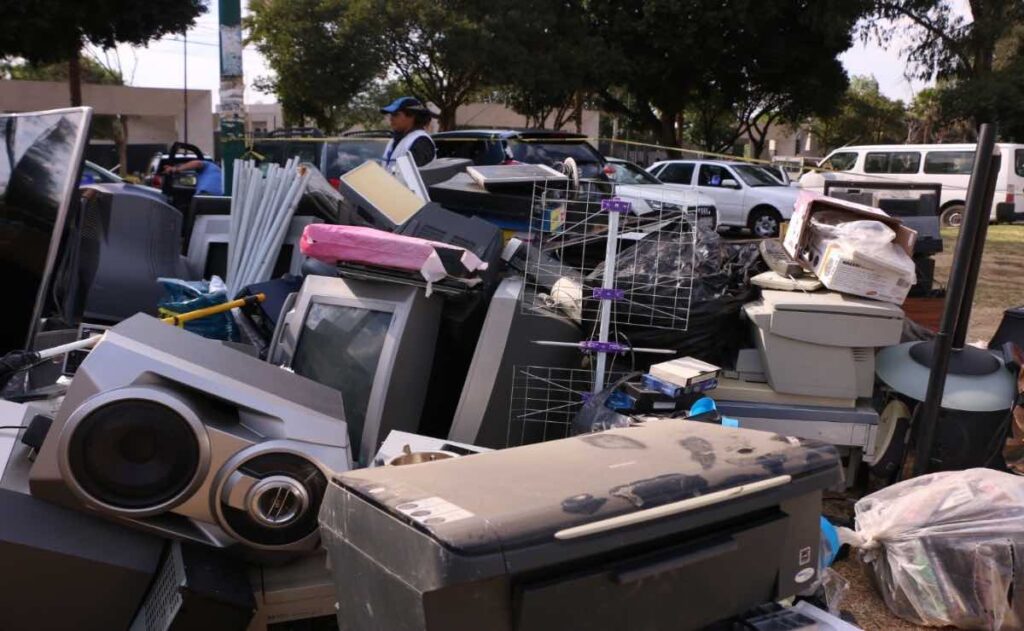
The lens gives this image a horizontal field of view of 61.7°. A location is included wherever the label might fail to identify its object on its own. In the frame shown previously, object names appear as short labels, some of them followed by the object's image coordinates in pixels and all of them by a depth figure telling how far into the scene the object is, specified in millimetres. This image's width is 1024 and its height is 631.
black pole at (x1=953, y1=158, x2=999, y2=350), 3582
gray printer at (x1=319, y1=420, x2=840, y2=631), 1513
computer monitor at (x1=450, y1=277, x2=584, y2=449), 3375
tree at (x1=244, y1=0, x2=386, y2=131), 22047
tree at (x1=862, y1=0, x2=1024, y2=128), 22672
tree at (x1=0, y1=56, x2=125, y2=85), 33844
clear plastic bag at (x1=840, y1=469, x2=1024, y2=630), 2934
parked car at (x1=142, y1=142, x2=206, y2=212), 6130
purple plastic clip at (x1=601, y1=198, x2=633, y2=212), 3436
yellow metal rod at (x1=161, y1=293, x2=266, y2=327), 3685
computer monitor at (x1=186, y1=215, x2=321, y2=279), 5160
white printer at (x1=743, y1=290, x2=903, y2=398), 3756
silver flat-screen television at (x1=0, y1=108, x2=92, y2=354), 3531
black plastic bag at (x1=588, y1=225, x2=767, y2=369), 3865
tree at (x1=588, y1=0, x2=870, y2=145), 21750
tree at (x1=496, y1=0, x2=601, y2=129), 21750
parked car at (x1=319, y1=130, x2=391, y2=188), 9523
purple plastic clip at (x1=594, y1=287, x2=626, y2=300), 3463
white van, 18031
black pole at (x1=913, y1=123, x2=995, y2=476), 3451
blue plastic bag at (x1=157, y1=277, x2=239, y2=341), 4004
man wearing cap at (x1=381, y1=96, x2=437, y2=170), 6004
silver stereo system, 2307
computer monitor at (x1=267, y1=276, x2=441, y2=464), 3312
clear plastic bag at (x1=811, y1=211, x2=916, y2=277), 3773
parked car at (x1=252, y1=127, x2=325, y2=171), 10367
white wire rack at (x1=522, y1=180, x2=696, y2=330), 3705
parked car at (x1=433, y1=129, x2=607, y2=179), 10672
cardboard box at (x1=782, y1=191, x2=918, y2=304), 3795
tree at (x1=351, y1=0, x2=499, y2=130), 21484
